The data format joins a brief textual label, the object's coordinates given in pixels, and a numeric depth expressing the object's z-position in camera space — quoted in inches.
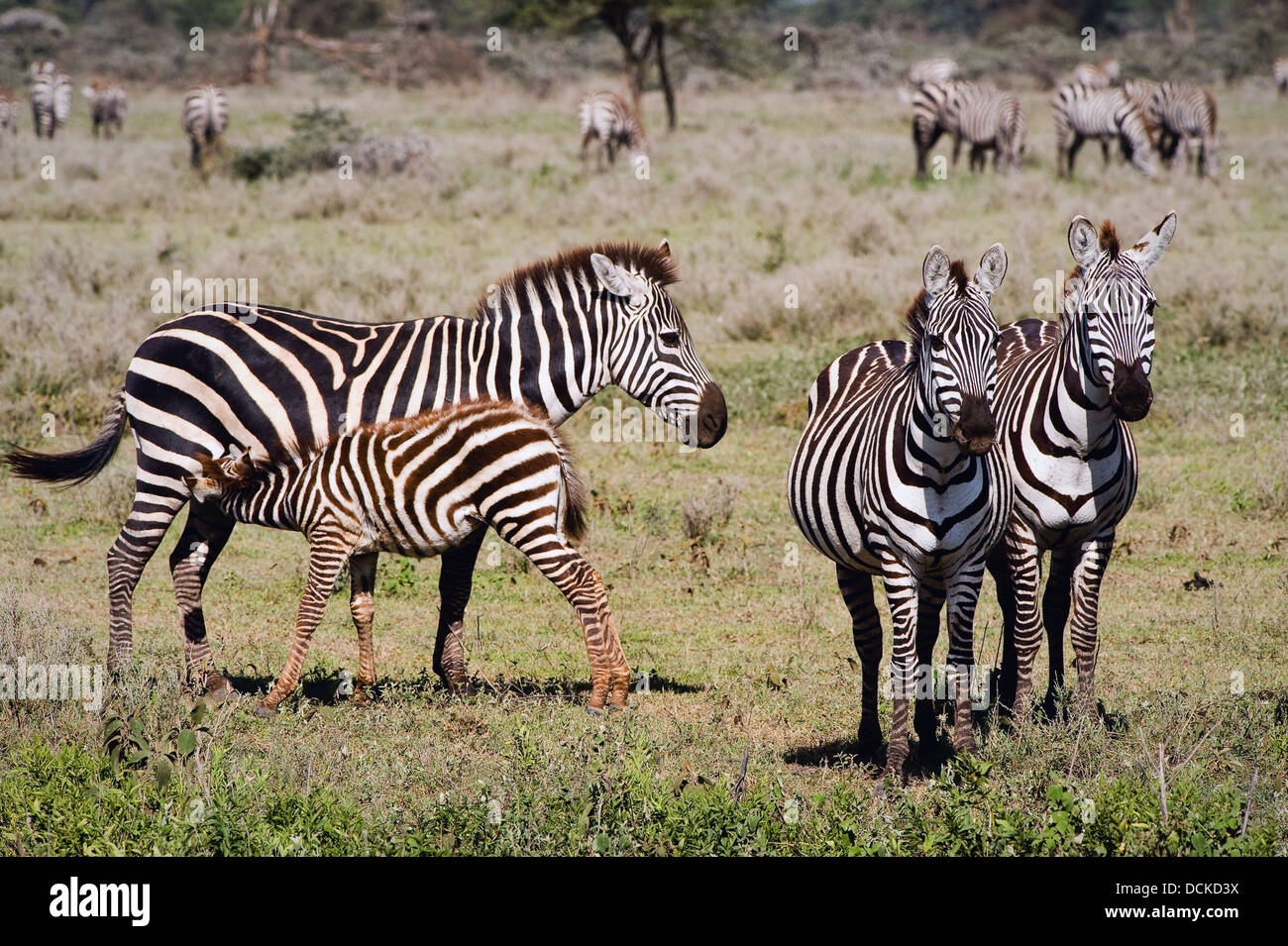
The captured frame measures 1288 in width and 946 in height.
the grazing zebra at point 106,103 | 1177.4
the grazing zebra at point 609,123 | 1026.1
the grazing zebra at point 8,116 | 1109.1
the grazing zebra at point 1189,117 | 998.4
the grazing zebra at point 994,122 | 1005.8
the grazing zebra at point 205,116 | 994.7
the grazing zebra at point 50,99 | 1156.5
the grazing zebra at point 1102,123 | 991.6
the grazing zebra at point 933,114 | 1023.6
